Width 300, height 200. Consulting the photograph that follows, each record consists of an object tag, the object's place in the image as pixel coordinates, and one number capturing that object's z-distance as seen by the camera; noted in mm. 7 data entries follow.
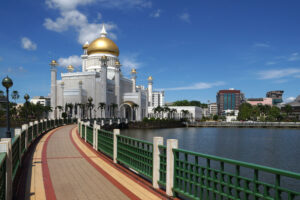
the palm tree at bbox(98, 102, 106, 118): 76331
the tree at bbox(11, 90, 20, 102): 94194
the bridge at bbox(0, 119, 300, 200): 5922
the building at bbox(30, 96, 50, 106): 172938
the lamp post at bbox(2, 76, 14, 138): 14580
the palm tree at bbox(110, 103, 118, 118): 81288
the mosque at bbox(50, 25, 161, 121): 78688
